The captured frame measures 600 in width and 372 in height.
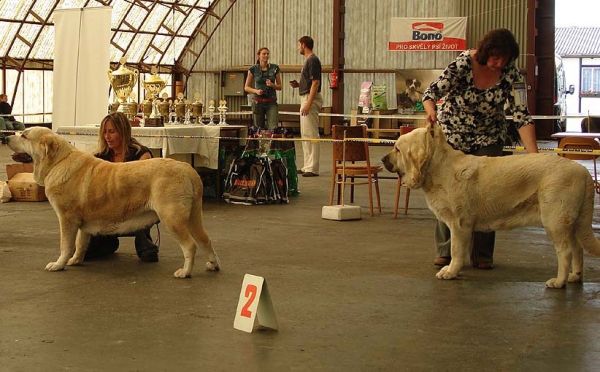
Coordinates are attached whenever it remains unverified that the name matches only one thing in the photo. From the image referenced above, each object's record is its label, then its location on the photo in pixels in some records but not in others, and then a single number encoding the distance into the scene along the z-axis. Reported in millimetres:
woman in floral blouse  5555
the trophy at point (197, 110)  9578
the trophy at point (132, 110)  9539
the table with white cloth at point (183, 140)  8570
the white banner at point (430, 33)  22172
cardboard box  9281
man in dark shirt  11070
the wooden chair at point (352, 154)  8492
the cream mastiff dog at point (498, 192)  4961
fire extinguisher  23250
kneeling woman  6023
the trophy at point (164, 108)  9516
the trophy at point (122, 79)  9992
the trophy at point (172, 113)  9750
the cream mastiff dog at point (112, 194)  5328
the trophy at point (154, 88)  9312
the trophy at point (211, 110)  9642
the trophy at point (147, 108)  9172
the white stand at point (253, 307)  4090
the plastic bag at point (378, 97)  22078
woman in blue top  11055
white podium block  7984
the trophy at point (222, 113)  9983
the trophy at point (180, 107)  9601
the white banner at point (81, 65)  10470
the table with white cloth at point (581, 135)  10594
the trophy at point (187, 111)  9570
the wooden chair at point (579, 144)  9430
